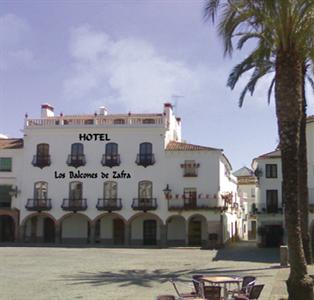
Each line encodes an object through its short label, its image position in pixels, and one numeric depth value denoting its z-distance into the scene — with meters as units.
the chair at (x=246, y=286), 13.97
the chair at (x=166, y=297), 11.23
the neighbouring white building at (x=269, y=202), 44.72
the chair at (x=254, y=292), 13.24
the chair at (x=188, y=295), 13.43
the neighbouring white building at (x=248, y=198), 72.38
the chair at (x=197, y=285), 13.64
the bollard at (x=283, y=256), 25.53
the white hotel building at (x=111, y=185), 45.97
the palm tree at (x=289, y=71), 14.09
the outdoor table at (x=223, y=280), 13.67
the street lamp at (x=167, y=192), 45.75
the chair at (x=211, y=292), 13.47
